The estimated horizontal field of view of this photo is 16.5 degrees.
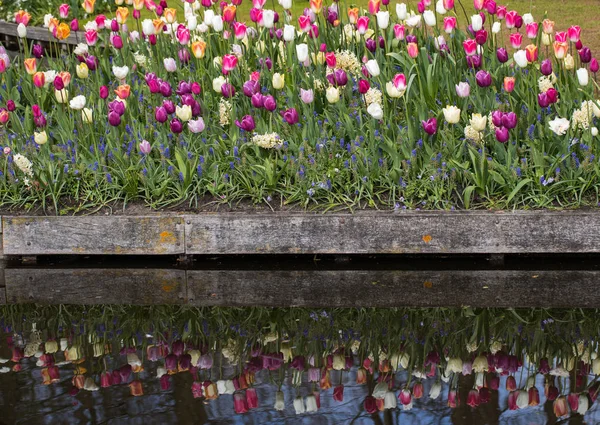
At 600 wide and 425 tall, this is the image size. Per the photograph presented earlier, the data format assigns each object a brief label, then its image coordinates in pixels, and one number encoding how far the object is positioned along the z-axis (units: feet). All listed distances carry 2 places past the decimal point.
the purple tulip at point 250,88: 41.17
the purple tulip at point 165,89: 42.81
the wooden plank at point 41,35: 66.49
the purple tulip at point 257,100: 40.60
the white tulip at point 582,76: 39.36
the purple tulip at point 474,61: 43.06
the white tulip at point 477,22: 43.31
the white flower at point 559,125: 38.04
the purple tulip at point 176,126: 39.88
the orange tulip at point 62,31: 47.60
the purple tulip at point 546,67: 39.88
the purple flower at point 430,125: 38.56
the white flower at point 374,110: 39.08
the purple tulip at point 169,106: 41.02
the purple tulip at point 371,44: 45.34
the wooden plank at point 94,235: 39.23
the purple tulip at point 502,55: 41.27
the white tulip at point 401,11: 46.06
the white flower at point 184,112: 40.47
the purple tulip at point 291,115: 40.55
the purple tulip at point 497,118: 37.67
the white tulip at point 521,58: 40.57
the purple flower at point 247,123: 40.00
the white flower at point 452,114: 38.31
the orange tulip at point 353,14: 46.81
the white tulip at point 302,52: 43.58
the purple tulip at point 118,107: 41.10
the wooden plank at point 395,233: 37.44
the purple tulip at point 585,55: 41.54
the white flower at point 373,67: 41.42
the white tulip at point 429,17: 44.87
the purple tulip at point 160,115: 40.82
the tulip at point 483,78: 39.90
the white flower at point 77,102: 41.50
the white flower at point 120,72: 44.77
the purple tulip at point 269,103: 40.07
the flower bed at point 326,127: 39.23
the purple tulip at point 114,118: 40.97
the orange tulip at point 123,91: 42.39
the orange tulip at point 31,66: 45.72
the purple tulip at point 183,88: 42.09
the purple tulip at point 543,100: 38.54
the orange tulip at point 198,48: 45.17
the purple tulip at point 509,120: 37.70
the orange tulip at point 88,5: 49.49
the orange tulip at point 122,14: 49.38
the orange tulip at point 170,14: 49.62
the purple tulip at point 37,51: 48.45
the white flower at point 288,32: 46.11
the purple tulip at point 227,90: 42.04
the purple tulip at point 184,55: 49.39
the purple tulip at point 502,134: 37.91
